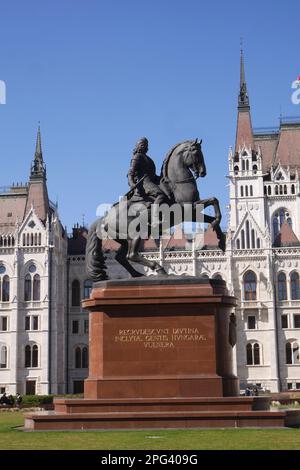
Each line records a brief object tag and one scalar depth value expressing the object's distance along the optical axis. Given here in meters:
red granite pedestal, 23.03
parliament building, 86.56
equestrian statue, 26.77
